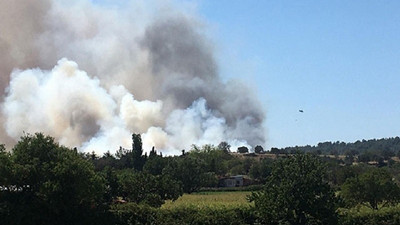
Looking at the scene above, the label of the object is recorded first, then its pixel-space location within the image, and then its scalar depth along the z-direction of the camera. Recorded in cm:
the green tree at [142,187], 7050
